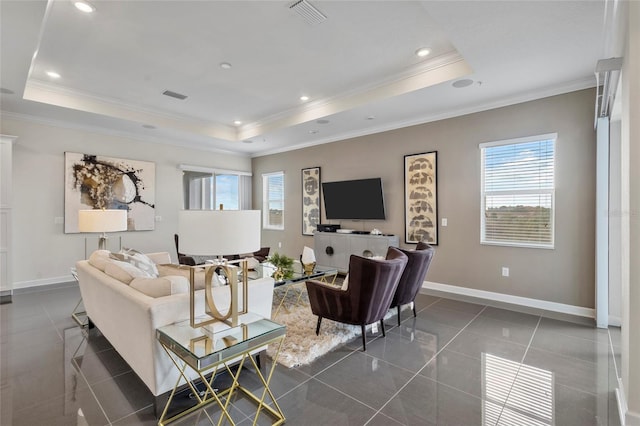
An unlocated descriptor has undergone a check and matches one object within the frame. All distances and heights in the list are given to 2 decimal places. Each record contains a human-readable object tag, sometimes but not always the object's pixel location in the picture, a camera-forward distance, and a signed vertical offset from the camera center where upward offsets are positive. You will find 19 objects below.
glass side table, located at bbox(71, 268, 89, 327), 3.41 -1.24
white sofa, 1.90 -0.70
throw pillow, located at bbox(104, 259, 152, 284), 2.36 -0.48
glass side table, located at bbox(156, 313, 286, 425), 1.63 -0.75
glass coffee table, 3.50 -0.79
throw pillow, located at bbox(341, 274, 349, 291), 2.91 -0.72
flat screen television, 5.55 +0.23
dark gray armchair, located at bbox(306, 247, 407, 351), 2.69 -0.77
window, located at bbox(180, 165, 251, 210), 6.84 +0.56
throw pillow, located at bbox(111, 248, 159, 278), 2.75 -0.46
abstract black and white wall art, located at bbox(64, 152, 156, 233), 5.22 +0.44
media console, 5.26 -0.64
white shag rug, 2.63 -1.23
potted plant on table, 3.63 -0.69
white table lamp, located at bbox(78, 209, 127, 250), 3.50 -0.10
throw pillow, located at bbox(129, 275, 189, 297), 2.05 -0.51
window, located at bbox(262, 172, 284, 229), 7.53 +0.28
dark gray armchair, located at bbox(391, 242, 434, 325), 3.30 -0.72
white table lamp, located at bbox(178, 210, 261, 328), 1.68 -0.12
